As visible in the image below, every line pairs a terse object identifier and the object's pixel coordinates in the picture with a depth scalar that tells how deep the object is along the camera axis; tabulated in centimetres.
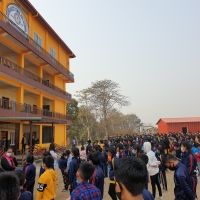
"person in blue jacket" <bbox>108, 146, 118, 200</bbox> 533
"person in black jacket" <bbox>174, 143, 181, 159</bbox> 1148
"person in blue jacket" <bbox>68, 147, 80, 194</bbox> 517
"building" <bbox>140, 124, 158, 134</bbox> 5647
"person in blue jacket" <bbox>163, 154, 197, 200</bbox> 338
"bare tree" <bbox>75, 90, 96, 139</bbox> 3781
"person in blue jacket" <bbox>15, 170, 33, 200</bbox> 271
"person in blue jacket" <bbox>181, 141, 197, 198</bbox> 411
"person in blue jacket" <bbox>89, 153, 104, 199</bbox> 411
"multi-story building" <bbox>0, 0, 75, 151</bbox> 1655
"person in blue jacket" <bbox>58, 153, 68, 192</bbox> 801
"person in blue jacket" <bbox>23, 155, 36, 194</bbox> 492
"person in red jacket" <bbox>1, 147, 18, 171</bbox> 602
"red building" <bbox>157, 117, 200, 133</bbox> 3741
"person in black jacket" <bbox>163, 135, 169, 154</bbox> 1333
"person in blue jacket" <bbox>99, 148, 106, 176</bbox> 973
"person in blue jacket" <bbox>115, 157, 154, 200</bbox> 166
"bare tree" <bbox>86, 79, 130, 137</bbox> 3722
